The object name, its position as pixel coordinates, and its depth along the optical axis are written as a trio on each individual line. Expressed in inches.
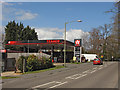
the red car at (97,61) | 1626.5
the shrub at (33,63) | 871.1
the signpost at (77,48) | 1894.7
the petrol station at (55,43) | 1854.0
